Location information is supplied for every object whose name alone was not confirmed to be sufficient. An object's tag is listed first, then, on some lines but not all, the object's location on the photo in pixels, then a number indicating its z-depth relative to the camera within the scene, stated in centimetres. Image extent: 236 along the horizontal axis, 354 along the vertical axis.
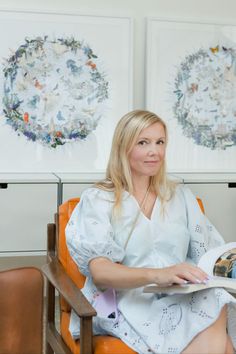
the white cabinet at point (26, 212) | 292
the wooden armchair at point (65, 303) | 171
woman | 176
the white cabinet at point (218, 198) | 311
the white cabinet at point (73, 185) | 297
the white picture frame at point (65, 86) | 321
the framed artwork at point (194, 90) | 339
